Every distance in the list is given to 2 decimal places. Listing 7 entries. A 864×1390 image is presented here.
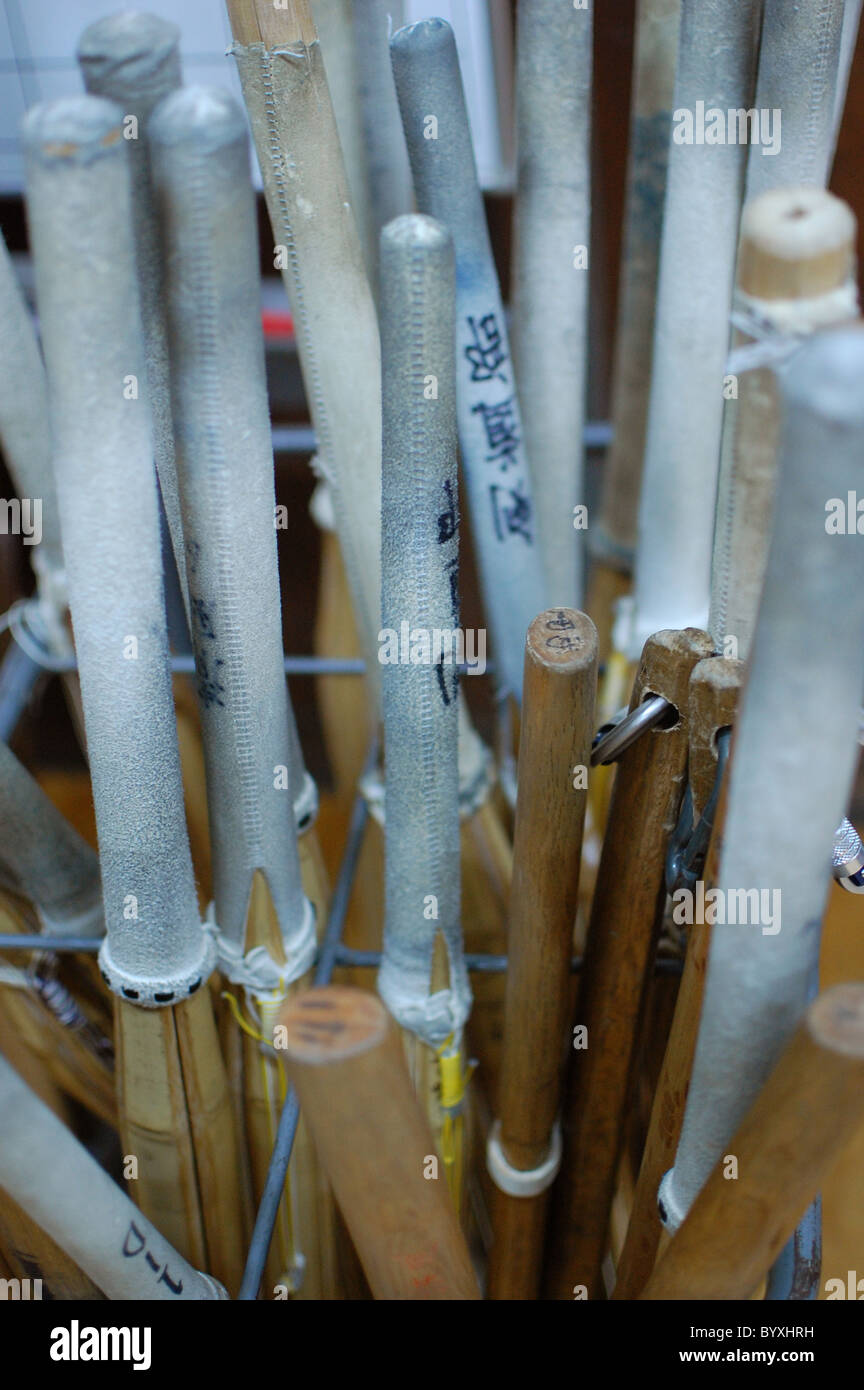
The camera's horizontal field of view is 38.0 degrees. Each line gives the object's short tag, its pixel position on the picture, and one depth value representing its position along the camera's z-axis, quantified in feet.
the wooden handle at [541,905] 1.60
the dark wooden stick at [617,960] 1.71
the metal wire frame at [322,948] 1.82
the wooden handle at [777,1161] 1.27
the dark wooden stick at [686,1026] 1.61
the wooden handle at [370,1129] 1.29
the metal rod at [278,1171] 1.80
